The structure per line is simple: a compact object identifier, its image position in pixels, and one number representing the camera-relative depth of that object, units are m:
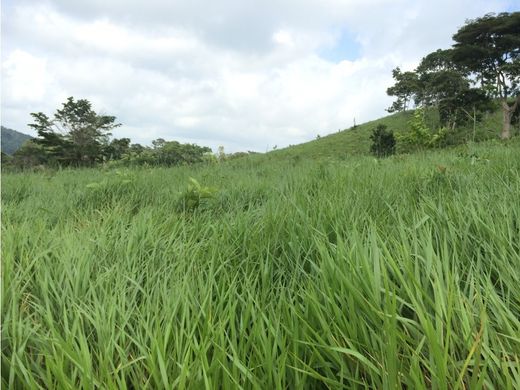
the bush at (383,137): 19.89
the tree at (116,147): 45.01
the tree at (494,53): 24.34
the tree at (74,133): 43.38
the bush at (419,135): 19.64
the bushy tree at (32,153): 44.80
